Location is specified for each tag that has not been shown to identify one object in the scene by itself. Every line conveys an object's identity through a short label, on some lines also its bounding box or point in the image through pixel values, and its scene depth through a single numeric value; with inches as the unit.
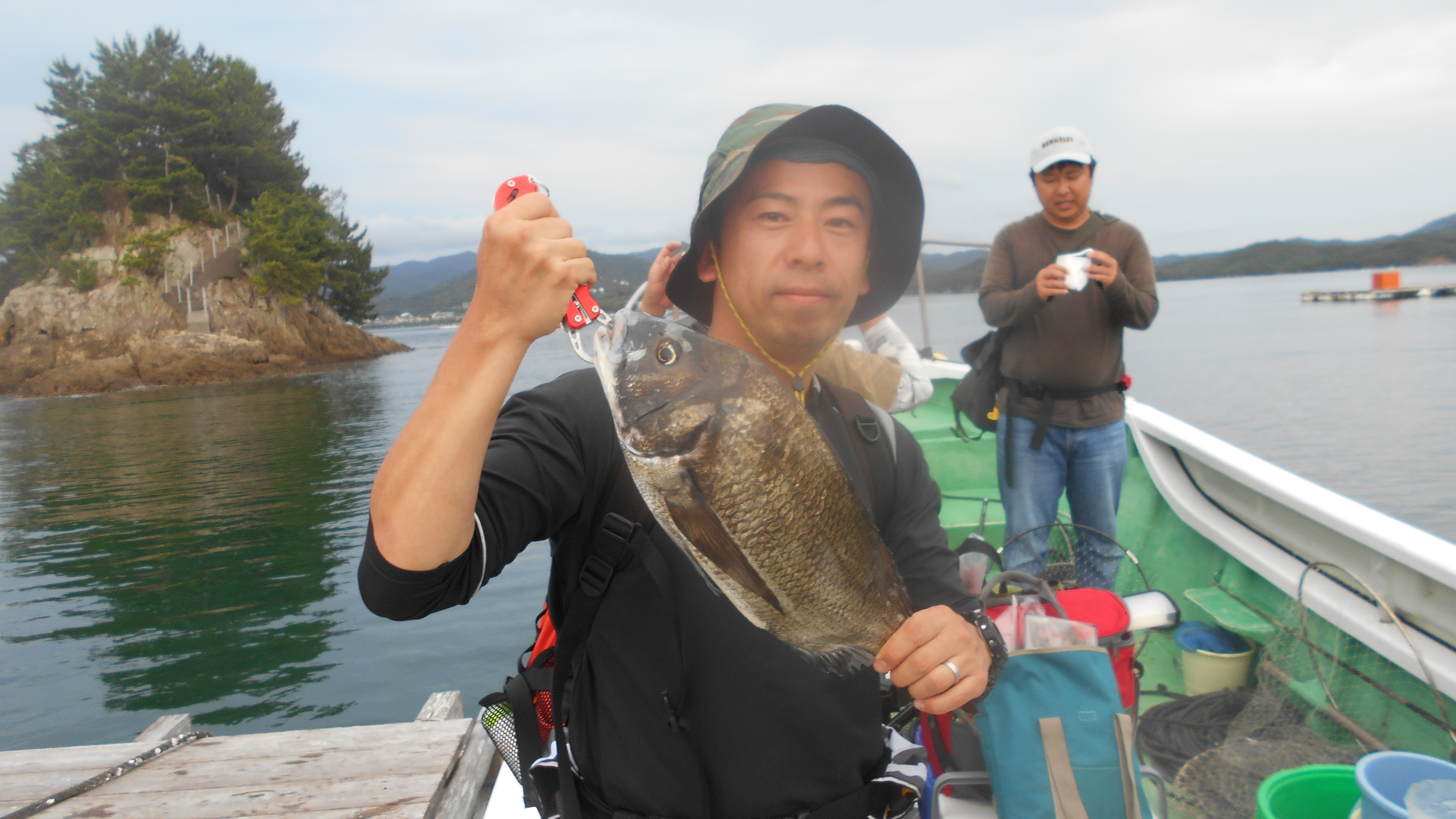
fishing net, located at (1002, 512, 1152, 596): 155.3
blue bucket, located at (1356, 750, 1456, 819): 75.6
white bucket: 144.8
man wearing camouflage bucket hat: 44.8
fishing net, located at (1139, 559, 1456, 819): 106.6
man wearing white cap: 158.7
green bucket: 86.7
